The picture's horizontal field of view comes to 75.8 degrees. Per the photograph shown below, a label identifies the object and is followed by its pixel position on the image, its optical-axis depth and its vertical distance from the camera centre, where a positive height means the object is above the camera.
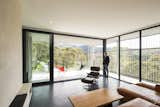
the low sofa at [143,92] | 2.10 -0.94
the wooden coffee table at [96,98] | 2.16 -1.07
